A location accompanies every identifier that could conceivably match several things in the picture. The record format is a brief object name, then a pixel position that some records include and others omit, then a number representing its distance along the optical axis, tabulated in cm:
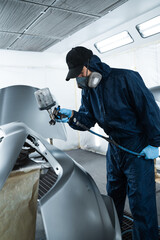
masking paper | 106
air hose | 164
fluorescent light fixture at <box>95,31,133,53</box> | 451
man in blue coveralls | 162
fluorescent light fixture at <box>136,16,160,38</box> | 386
